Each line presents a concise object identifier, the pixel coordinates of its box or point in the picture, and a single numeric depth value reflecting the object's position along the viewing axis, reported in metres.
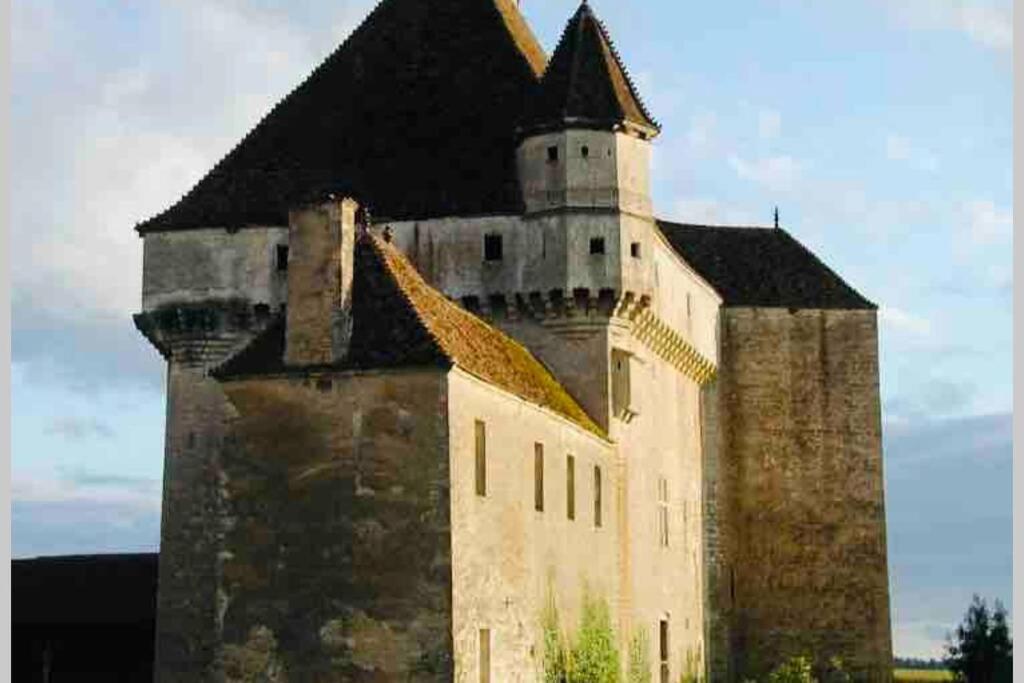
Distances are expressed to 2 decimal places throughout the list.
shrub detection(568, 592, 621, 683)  39.88
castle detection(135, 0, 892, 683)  34.31
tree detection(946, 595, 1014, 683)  64.69
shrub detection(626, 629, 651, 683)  43.97
